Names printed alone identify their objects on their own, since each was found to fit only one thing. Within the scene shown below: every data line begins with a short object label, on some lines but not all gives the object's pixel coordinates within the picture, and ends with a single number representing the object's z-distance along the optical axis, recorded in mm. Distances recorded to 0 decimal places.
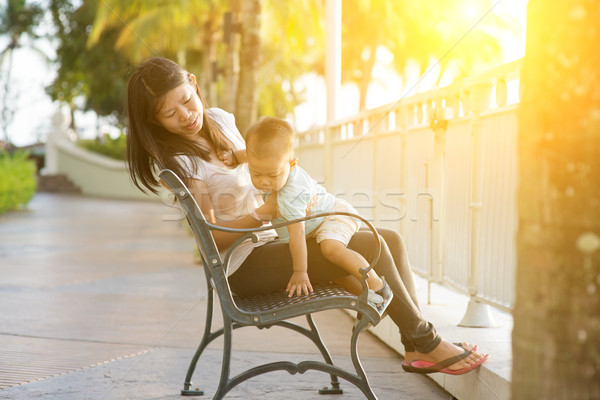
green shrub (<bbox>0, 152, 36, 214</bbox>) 17312
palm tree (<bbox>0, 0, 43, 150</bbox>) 38719
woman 3215
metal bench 2865
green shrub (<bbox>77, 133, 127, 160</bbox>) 31844
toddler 2900
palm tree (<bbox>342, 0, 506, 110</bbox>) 37125
